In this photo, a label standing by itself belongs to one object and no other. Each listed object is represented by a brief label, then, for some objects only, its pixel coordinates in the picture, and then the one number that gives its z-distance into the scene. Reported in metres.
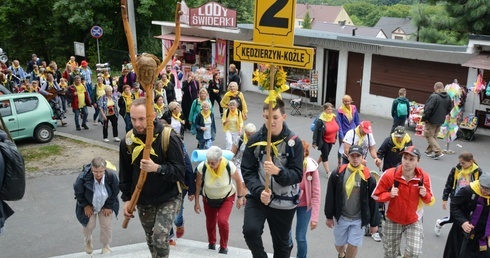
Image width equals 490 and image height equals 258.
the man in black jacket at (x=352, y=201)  6.23
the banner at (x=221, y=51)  23.80
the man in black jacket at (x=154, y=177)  4.96
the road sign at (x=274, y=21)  5.12
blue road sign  22.03
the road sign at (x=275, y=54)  4.98
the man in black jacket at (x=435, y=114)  13.24
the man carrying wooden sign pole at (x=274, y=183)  5.16
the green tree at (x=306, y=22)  85.54
